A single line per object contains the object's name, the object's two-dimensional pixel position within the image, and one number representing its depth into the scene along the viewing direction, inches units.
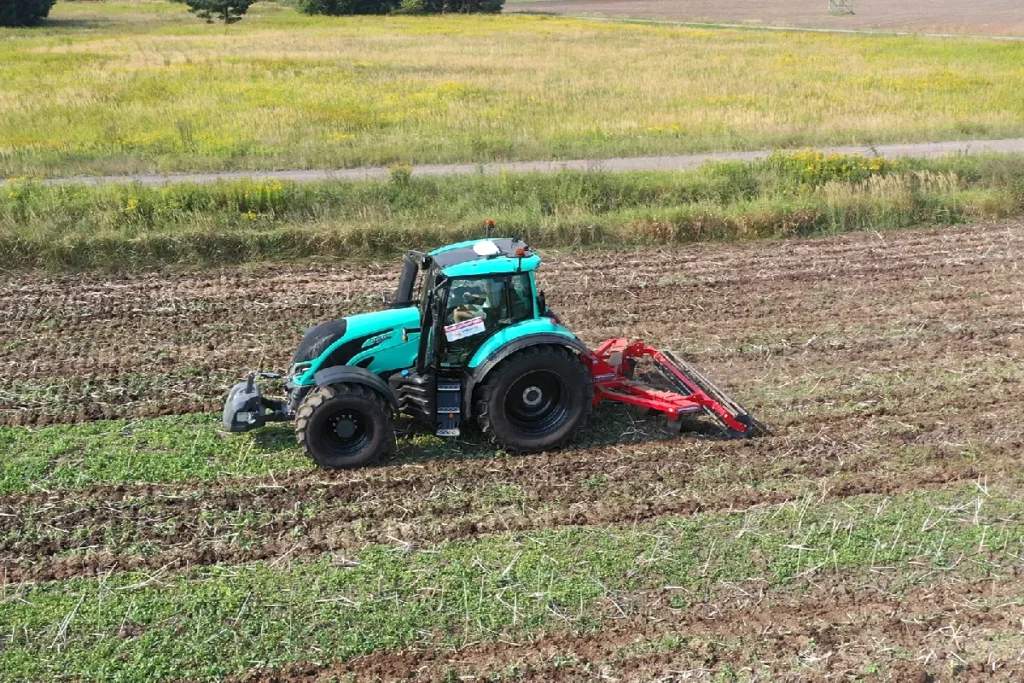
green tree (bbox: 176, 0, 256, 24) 2787.9
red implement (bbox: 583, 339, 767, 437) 360.5
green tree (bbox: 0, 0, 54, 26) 2625.5
